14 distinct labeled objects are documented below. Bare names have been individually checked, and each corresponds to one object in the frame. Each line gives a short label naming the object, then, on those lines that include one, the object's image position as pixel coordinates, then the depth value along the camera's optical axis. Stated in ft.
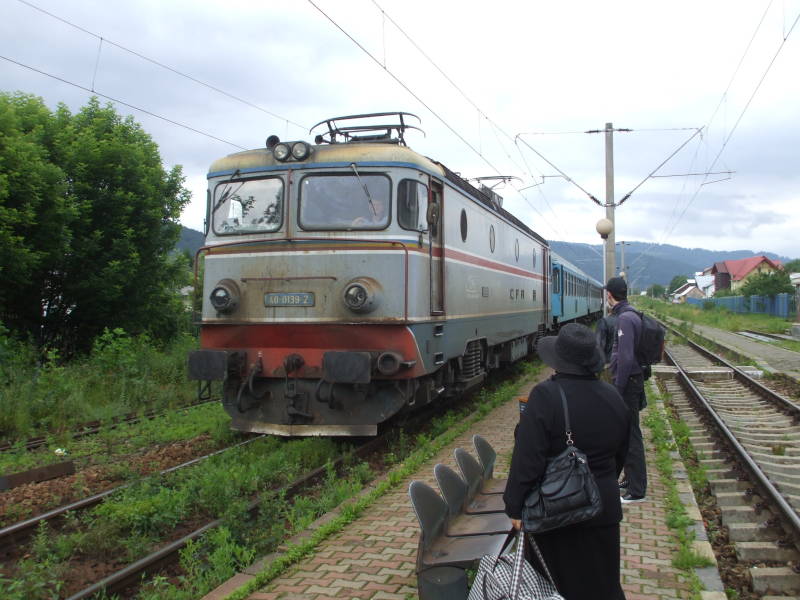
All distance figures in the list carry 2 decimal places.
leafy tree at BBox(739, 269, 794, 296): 145.38
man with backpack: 18.86
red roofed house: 288.92
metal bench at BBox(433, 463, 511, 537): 14.80
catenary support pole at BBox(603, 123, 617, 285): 54.50
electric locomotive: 24.68
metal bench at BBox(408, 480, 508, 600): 12.10
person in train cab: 25.21
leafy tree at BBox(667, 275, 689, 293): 514.68
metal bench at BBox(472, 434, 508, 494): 18.33
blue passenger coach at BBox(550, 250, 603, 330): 68.03
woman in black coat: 9.82
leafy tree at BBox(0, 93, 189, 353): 43.34
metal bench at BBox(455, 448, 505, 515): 16.47
